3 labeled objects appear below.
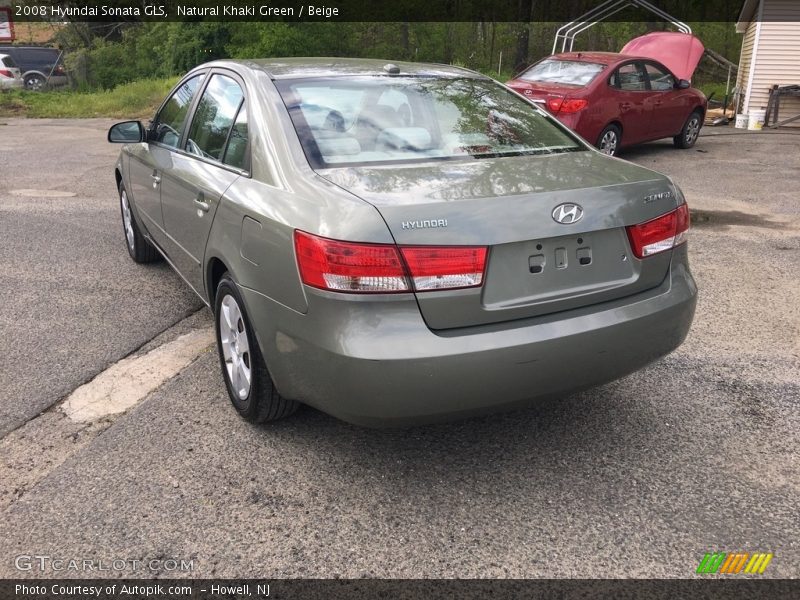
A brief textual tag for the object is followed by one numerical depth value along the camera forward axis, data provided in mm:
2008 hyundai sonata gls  2512
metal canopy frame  16031
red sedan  9781
